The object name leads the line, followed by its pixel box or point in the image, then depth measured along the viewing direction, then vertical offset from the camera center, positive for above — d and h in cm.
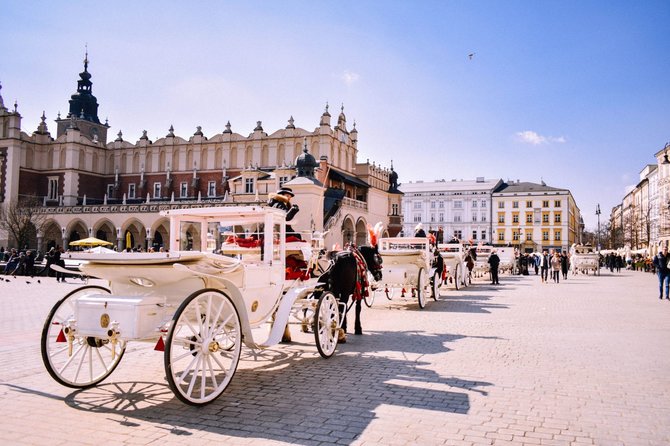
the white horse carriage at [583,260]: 3643 -57
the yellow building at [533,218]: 8944 +622
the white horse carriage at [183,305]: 493 -63
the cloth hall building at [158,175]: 4778 +811
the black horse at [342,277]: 862 -49
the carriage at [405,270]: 1368 -57
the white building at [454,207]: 9281 +817
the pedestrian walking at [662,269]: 1770 -54
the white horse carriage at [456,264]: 2117 -61
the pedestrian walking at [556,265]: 2766 -71
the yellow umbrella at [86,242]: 2920 +17
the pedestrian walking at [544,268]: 2722 -89
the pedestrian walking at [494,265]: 2473 -68
